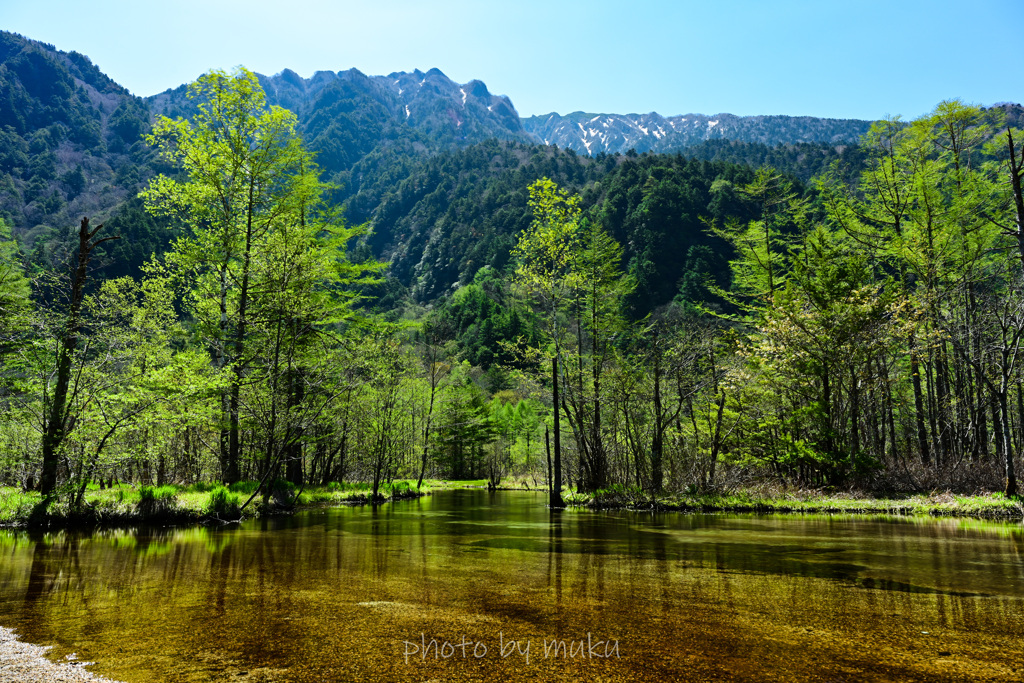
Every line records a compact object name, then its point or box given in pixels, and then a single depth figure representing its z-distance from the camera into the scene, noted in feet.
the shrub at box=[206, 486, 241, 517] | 43.33
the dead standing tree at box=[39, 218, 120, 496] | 39.91
